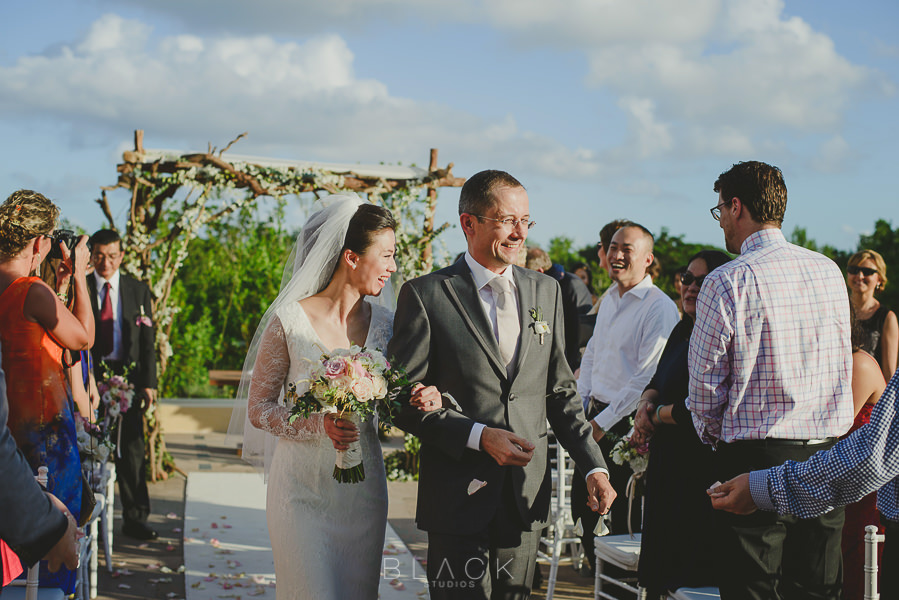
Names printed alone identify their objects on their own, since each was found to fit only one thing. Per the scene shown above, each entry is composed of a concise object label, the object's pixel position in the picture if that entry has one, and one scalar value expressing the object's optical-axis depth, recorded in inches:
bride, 129.6
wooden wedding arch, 328.5
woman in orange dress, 141.9
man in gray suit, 116.4
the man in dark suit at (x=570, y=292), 220.3
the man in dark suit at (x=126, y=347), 261.7
